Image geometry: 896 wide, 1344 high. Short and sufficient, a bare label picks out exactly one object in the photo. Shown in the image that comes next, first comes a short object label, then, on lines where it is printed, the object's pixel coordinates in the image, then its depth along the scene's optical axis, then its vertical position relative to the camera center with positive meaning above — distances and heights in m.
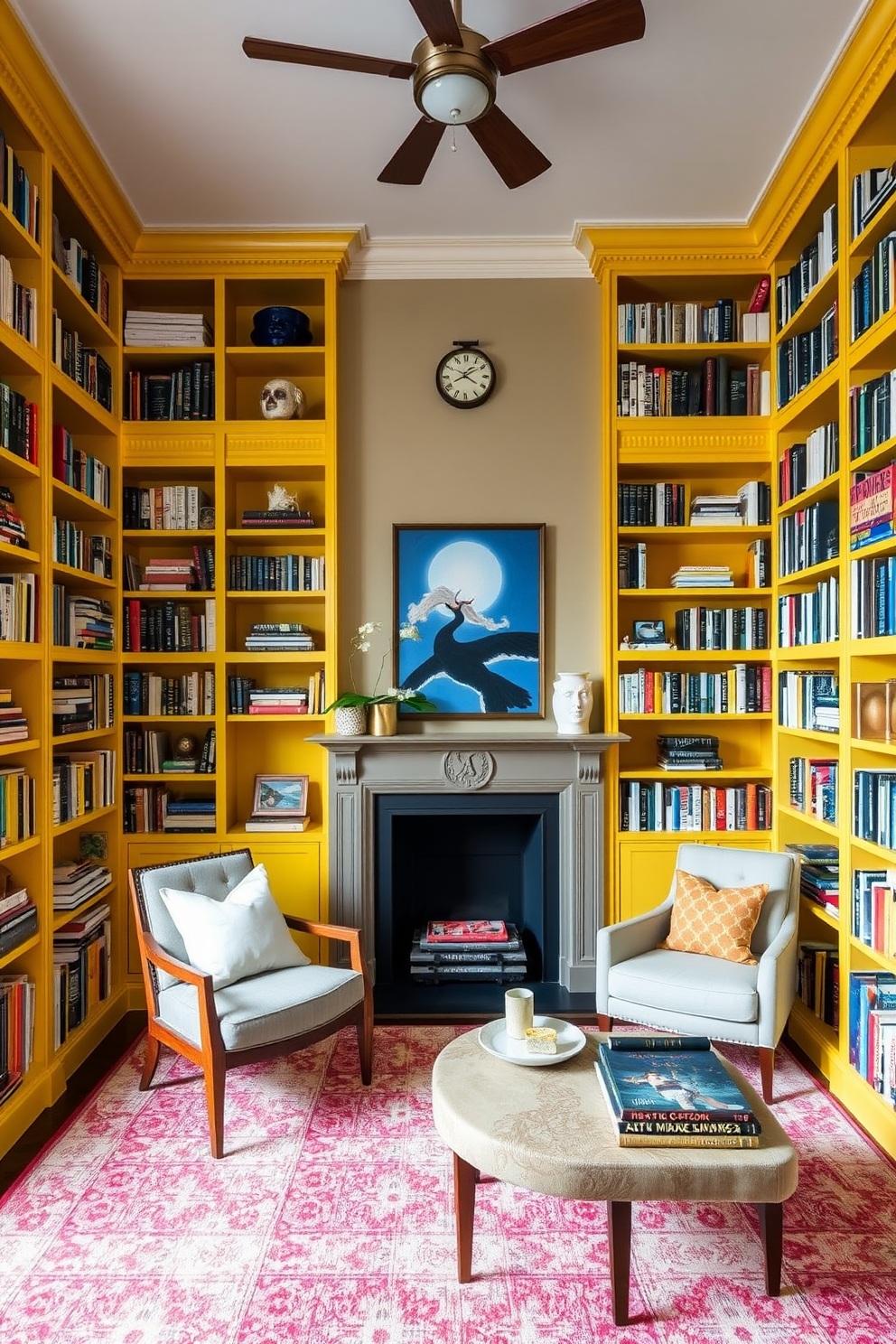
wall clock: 3.78 +1.39
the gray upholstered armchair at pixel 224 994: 2.46 -1.04
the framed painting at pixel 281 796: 3.76 -0.55
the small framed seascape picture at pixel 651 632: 3.73 +0.20
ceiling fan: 1.92 +1.55
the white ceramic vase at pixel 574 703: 3.59 -0.12
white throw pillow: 2.74 -0.88
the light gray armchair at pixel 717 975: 2.69 -1.04
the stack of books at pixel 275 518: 3.67 +0.72
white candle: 2.26 -0.94
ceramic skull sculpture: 3.69 +1.26
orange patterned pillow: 2.92 -0.90
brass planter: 3.62 -0.20
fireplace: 3.60 -0.64
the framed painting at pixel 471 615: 3.78 +0.28
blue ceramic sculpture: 3.66 +1.59
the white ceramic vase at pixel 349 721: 3.57 -0.19
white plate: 2.16 -1.02
